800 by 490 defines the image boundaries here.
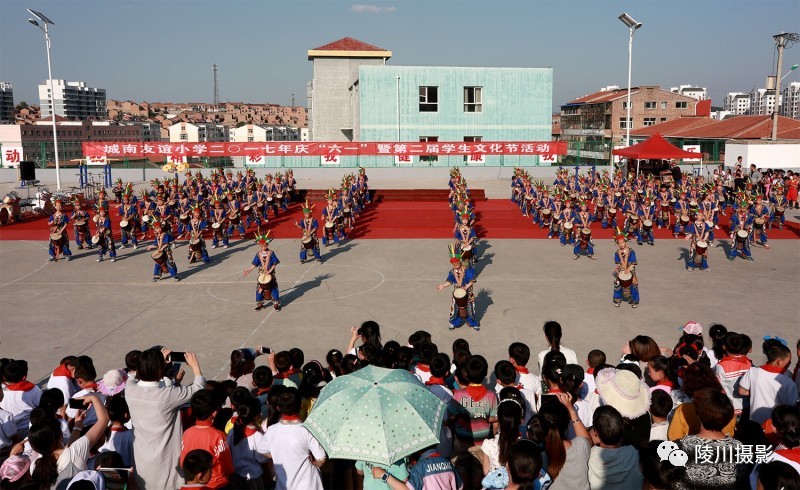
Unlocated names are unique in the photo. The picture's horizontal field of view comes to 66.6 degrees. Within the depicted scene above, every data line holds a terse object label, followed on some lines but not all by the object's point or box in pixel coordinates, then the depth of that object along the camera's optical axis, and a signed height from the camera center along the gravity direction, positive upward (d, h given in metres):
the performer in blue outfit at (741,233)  15.71 -1.75
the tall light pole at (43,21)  27.03 +6.58
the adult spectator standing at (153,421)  4.90 -2.02
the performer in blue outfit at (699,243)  14.45 -1.84
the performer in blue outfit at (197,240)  16.08 -1.91
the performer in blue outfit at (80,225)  17.96 -1.66
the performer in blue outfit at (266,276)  12.15 -2.15
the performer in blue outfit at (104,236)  16.50 -1.83
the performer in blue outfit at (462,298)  10.88 -2.33
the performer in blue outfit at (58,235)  16.46 -1.78
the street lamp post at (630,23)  27.68 +6.48
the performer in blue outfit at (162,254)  14.39 -2.03
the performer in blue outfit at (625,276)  11.84 -2.14
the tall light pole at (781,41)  30.55 +6.24
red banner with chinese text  35.44 +1.07
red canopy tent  25.34 +0.61
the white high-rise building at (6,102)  163.12 +18.15
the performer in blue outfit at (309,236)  16.11 -1.83
